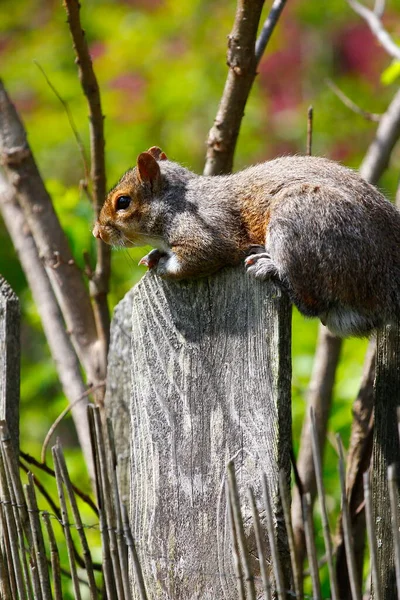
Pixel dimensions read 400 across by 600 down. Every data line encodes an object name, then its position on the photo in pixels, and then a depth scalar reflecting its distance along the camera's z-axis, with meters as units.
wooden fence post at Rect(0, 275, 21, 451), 5.04
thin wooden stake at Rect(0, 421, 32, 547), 4.58
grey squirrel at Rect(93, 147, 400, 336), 4.73
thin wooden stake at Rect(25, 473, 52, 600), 4.39
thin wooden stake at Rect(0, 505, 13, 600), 4.85
